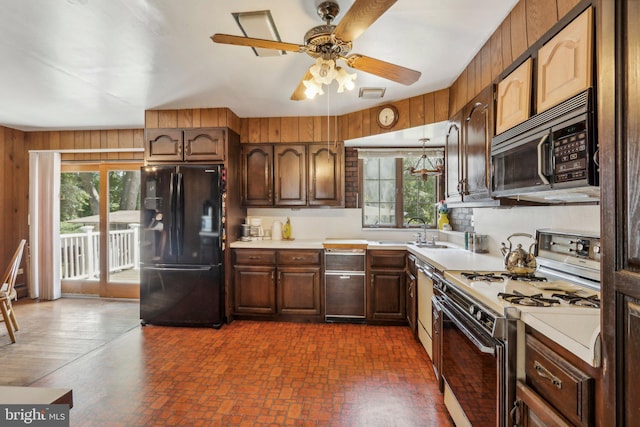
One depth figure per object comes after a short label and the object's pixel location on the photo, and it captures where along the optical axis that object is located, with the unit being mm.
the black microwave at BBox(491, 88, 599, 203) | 1123
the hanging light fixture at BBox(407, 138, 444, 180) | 3428
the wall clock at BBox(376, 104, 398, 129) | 3329
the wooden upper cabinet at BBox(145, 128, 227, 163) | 3535
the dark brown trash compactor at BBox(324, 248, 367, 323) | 3512
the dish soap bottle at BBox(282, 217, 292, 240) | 4117
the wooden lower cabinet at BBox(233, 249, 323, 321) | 3576
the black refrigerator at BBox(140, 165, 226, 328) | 3424
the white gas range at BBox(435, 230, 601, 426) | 1188
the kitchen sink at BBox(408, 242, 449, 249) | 3444
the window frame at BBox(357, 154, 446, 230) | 4113
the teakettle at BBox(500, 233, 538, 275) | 1778
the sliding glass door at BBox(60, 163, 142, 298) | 4566
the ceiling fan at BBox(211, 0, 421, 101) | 1429
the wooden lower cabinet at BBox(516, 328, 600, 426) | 883
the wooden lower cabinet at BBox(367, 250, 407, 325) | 3424
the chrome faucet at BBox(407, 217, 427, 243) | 3756
